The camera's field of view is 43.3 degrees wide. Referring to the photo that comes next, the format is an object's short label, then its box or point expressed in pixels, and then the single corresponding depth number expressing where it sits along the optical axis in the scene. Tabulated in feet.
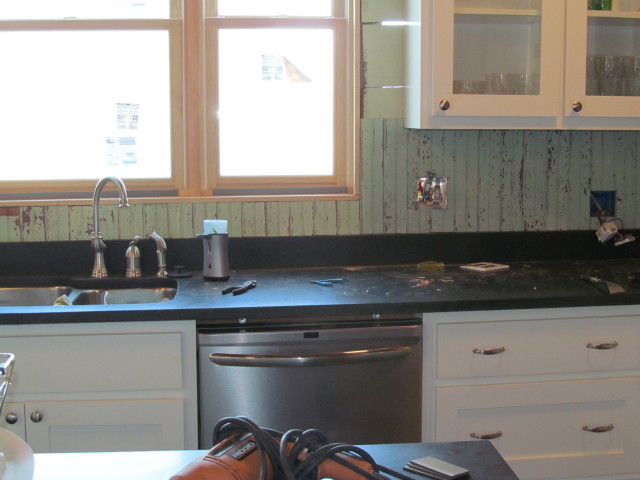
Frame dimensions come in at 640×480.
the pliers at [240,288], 8.33
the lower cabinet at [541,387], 7.95
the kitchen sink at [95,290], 9.32
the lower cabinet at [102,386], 7.48
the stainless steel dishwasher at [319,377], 7.56
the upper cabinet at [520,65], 8.91
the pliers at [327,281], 8.80
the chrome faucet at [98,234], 9.00
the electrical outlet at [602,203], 10.43
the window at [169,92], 9.87
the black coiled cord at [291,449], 3.04
